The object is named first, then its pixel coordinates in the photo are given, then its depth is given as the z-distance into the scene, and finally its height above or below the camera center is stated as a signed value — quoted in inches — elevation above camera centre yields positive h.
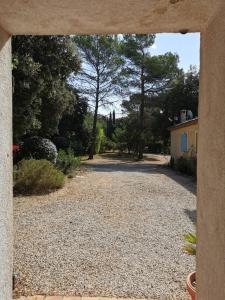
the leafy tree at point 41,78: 276.3 +84.9
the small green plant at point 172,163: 587.5 -39.0
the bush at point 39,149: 359.7 -4.0
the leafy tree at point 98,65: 738.8 +247.9
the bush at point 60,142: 702.8 +12.4
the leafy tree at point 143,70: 756.8 +241.1
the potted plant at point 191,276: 80.0 -45.8
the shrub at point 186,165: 460.2 -35.9
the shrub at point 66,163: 385.5 -26.1
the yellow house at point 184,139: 521.8 +18.6
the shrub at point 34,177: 276.3 -34.6
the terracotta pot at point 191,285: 79.5 -46.3
